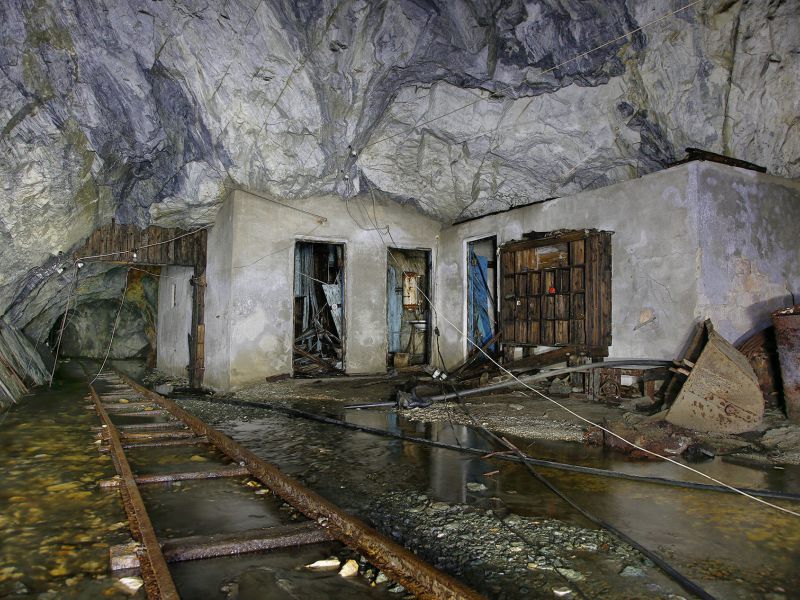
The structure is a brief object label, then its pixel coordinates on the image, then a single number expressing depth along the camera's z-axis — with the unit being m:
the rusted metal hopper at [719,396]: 5.57
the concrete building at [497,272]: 7.04
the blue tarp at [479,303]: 10.88
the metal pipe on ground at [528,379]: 7.16
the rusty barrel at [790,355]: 5.89
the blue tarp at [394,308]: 13.04
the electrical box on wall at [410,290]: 12.66
